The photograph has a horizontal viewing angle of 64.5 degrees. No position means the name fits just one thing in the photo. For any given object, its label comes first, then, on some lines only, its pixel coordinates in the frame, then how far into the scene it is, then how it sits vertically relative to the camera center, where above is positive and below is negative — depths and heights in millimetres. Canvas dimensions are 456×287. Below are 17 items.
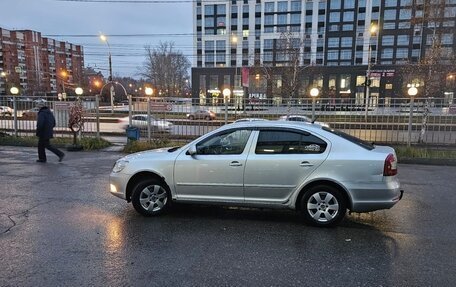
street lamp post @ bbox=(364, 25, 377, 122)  13359 +2008
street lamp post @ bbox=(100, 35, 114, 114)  18312 +4134
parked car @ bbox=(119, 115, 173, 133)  13820 -771
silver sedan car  5020 -1006
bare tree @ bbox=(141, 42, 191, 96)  82938 +7837
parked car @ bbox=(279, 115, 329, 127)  12582 -498
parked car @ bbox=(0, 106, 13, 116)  15297 -349
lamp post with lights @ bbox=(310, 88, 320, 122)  13086 +282
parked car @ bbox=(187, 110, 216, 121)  13898 -455
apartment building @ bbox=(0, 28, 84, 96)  103706 +14372
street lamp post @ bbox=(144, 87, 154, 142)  13613 -624
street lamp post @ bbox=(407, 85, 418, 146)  12395 -590
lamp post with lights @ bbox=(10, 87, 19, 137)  15078 -283
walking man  10633 -862
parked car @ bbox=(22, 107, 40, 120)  15138 -476
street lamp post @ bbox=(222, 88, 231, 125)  13547 -84
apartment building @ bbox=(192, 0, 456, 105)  73500 +12718
